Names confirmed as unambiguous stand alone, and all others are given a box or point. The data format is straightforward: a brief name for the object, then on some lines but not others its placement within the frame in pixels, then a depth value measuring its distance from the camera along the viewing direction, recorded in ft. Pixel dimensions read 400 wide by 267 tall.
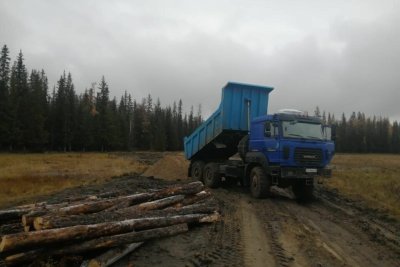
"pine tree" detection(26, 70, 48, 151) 184.21
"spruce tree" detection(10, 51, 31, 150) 176.65
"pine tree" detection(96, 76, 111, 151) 238.48
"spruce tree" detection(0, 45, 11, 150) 171.42
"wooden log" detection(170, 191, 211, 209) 33.52
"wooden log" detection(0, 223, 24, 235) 24.45
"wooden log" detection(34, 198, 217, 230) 21.39
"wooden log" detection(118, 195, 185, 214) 27.87
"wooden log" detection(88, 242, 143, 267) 19.76
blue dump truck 42.63
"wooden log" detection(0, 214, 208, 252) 19.01
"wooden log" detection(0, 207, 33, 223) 26.58
